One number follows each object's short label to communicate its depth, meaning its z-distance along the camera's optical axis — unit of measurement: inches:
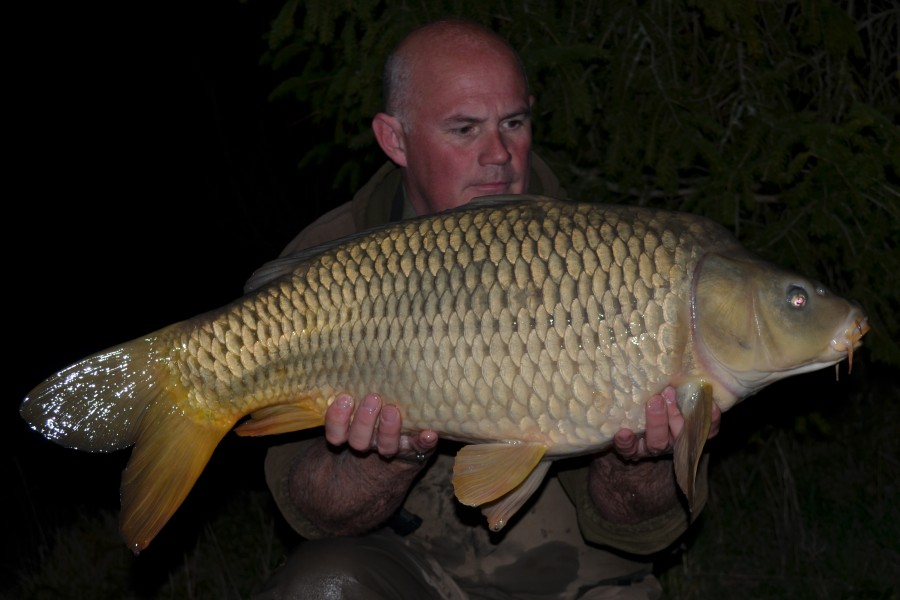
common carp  70.1
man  88.4
